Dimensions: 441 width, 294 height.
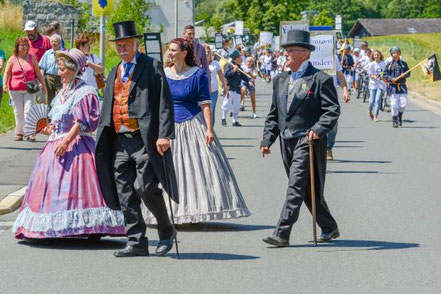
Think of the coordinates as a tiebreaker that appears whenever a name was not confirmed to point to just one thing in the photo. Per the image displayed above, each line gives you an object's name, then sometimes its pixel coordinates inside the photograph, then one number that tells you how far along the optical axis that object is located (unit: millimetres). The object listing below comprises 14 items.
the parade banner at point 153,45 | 14633
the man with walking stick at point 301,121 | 9008
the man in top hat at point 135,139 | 8258
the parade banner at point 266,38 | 64750
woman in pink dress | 8797
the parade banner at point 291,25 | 21195
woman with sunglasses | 17109
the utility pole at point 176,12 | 38756
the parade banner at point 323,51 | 18828
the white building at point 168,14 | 86875
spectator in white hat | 18242
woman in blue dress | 10008
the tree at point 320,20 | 107431
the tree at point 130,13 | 41188
